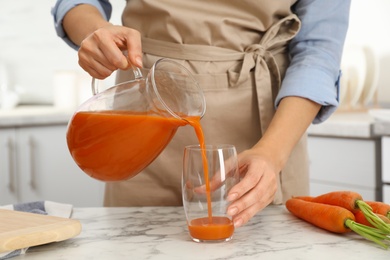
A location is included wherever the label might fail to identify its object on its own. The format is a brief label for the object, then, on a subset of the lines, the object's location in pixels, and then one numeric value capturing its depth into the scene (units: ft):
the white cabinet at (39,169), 10.37
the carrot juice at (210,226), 3.83
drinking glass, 3.81
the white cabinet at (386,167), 7.98
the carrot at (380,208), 4.08
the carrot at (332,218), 3.81
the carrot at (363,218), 3.97
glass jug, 3.92
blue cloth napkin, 4.55
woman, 5.16
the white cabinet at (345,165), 8.30
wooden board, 3.67
